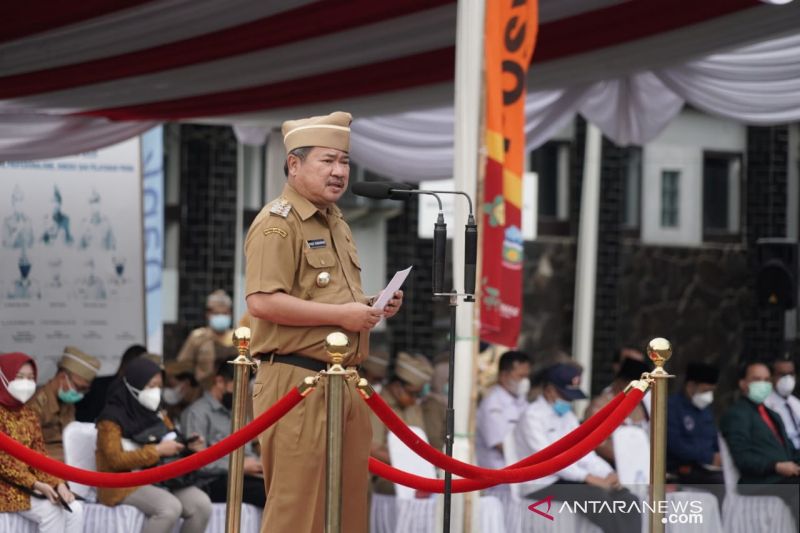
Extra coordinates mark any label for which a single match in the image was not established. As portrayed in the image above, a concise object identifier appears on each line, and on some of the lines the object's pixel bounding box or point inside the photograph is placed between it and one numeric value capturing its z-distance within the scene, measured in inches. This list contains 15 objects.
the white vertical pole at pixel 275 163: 839.7
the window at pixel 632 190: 1200.9
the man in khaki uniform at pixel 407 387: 735.6
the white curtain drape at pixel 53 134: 719.1
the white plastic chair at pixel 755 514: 654.0
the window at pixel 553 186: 1173.4
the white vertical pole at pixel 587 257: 1113.1
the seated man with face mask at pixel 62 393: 649.2
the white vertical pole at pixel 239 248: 1024.2
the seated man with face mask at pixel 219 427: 644.3
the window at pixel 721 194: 1248.3
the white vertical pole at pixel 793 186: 1235.5
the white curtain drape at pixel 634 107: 736.2
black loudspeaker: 1068.7
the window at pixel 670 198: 1226.4
